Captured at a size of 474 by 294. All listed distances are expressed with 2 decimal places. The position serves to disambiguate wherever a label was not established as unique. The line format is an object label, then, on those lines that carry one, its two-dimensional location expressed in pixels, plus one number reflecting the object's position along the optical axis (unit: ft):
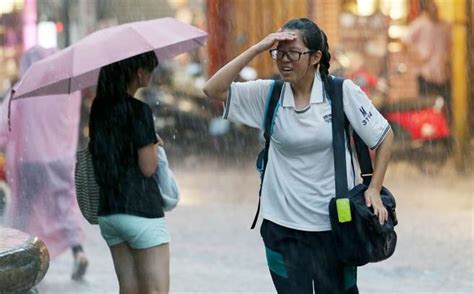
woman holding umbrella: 32.76
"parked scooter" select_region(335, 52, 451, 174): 89.20
